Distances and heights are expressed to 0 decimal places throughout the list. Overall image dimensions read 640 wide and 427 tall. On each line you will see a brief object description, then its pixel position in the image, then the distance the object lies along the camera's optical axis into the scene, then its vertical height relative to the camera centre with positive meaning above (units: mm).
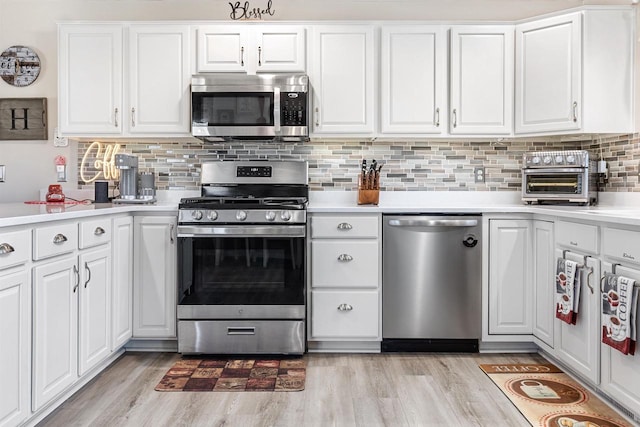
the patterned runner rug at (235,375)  2422 -922
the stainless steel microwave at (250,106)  3092 +649
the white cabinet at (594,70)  2916 +844
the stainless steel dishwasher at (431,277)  2908 -437
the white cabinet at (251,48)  3189 +1054
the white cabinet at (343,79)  3191 +850
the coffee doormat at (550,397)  2072 -924
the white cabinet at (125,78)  3193 +853
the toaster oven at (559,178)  2904 +180
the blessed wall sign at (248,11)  3355 +1407
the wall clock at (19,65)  3521 +1030
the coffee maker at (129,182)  3215 +157
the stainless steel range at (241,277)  2818 -437
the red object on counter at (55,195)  2887 +57
